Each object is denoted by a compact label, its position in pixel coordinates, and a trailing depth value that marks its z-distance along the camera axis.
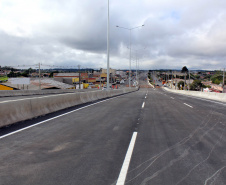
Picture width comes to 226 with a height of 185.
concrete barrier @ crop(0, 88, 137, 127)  8.31
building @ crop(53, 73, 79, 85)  116.26
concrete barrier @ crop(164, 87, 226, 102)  24.62
